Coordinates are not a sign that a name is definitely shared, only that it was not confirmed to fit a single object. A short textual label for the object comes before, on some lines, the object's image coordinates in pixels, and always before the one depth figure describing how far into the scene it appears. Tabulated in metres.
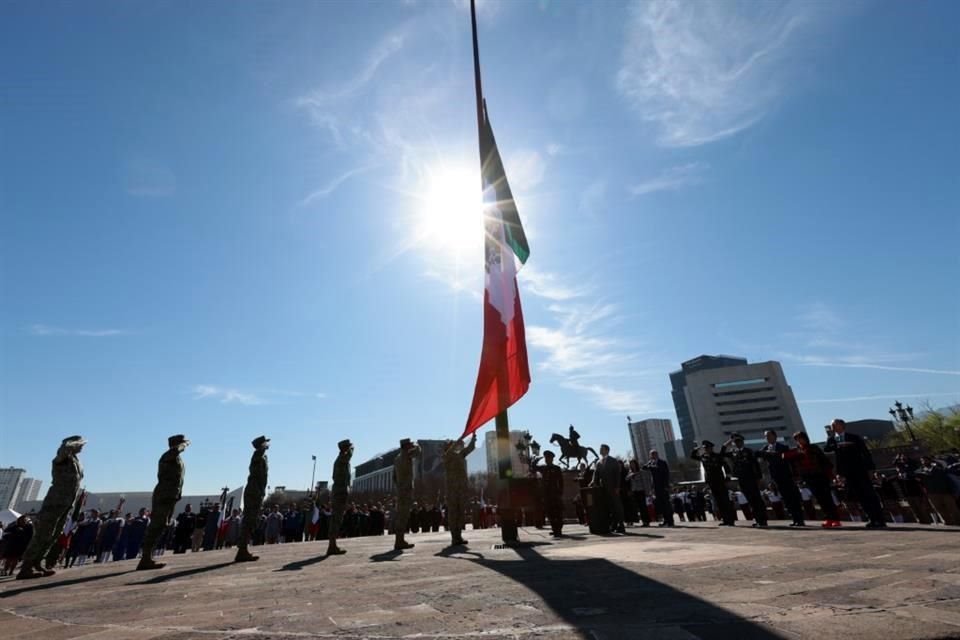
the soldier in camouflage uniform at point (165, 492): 7.41
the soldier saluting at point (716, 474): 11.23
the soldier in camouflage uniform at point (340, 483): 9.33
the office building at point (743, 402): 129.62
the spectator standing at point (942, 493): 8.72
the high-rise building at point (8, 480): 172.38
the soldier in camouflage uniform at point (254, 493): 8.18
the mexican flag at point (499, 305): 8.01
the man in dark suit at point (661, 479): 12.50
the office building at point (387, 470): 106.44
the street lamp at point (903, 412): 40.53
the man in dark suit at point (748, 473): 9.98
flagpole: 7.54
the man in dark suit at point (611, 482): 9.61
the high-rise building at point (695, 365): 176.75
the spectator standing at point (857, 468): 7.95
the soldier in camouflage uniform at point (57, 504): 7.31
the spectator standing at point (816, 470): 8.67
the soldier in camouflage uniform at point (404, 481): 9.17
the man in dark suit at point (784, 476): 9.34
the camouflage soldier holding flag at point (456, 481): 8.97
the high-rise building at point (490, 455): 104.69
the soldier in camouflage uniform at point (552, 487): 10.44
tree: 41.00
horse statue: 14.12
